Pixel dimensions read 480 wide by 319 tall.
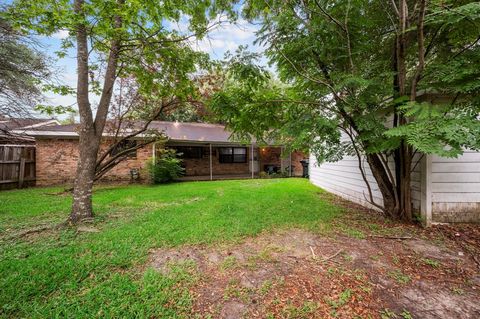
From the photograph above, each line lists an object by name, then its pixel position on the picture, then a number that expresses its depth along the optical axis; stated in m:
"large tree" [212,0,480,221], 2.76
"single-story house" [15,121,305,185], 9.70
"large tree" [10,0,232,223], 3.13
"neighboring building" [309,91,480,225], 3.93
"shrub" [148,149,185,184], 10.19
